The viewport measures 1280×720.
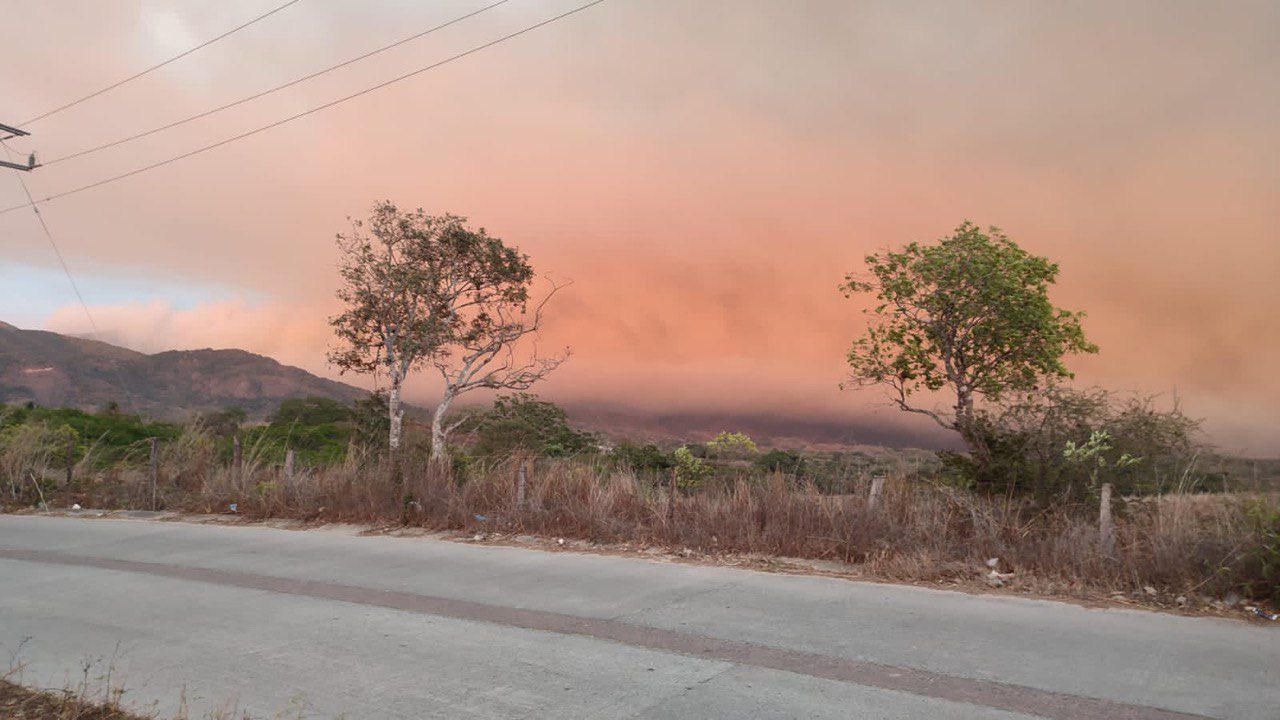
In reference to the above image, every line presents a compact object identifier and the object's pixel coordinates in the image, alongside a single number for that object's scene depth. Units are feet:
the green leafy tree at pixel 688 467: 63.07
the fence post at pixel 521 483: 44.93
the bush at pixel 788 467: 40.73
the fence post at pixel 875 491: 36.50
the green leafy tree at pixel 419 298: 109.09
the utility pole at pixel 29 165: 87.10
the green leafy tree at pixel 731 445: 60.75
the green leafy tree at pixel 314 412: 164.14
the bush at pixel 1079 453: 33.94
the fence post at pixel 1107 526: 30.19
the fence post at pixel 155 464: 62.32
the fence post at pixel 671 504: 39.78
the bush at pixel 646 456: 84.89
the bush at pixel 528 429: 111.53
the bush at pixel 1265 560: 25.93
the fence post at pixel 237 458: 59.62
